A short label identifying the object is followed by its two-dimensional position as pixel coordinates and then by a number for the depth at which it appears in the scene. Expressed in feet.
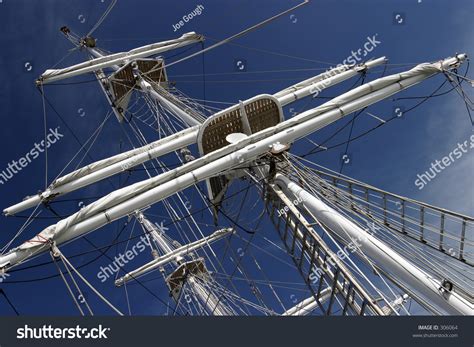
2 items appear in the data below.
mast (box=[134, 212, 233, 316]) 80.07
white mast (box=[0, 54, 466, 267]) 25.49
